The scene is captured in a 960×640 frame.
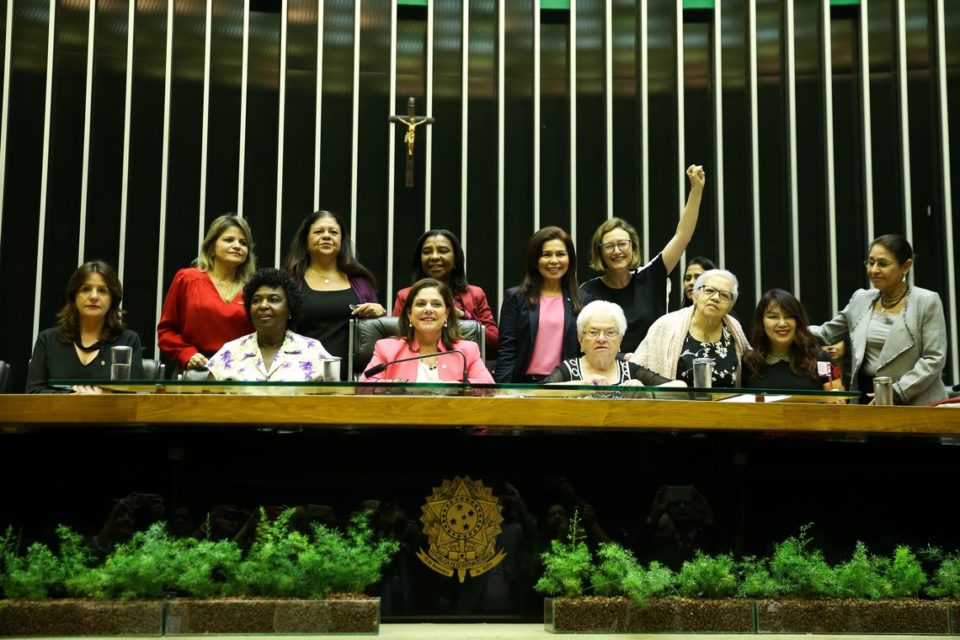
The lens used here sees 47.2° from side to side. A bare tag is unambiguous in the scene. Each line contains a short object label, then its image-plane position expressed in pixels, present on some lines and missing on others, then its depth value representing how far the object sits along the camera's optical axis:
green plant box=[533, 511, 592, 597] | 2.54
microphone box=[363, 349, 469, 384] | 2.87
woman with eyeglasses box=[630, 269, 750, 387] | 3.86
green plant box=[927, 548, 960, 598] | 2.67
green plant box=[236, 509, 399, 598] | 2.46
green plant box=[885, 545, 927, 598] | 2.65
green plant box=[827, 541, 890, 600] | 2.60
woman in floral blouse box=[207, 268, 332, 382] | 3.54
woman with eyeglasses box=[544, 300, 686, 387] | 3.51
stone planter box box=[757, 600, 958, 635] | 2.55
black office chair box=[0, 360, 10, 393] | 4.36
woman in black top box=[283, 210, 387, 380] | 4.36
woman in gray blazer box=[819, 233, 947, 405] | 4.27
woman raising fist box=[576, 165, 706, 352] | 4.45
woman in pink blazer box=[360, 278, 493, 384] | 3.56
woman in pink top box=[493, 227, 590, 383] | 4.25
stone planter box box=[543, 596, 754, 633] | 2.50
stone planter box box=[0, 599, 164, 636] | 2.40
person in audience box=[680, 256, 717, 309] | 5.19
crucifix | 6.34
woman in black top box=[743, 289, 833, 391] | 3.85
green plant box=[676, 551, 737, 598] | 2.57
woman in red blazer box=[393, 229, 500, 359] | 4.57
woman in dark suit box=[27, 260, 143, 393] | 3.91
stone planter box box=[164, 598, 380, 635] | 2.41
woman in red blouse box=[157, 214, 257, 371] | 4.21
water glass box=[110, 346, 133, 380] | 2.81
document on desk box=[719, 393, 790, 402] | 2.65
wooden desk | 2.51
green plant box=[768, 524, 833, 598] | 2.60
